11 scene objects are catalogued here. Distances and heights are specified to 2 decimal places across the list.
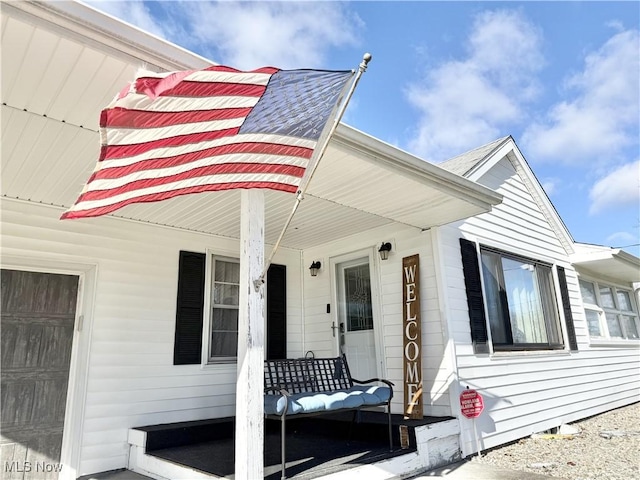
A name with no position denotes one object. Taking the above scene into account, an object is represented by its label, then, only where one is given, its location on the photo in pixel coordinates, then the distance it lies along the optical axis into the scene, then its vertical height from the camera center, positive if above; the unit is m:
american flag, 1.94 +1.09
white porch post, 2.44 -0.05
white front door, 5.07 +0.31
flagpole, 1.89 +1.05
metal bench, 3.15 -0.41
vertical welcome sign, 4.27 +0.03
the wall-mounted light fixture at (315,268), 5.73 +1.03
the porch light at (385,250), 4.92 +1.06
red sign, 4.13 -0.63
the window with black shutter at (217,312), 4.58 +0.41
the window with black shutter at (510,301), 4.88 +0.48
